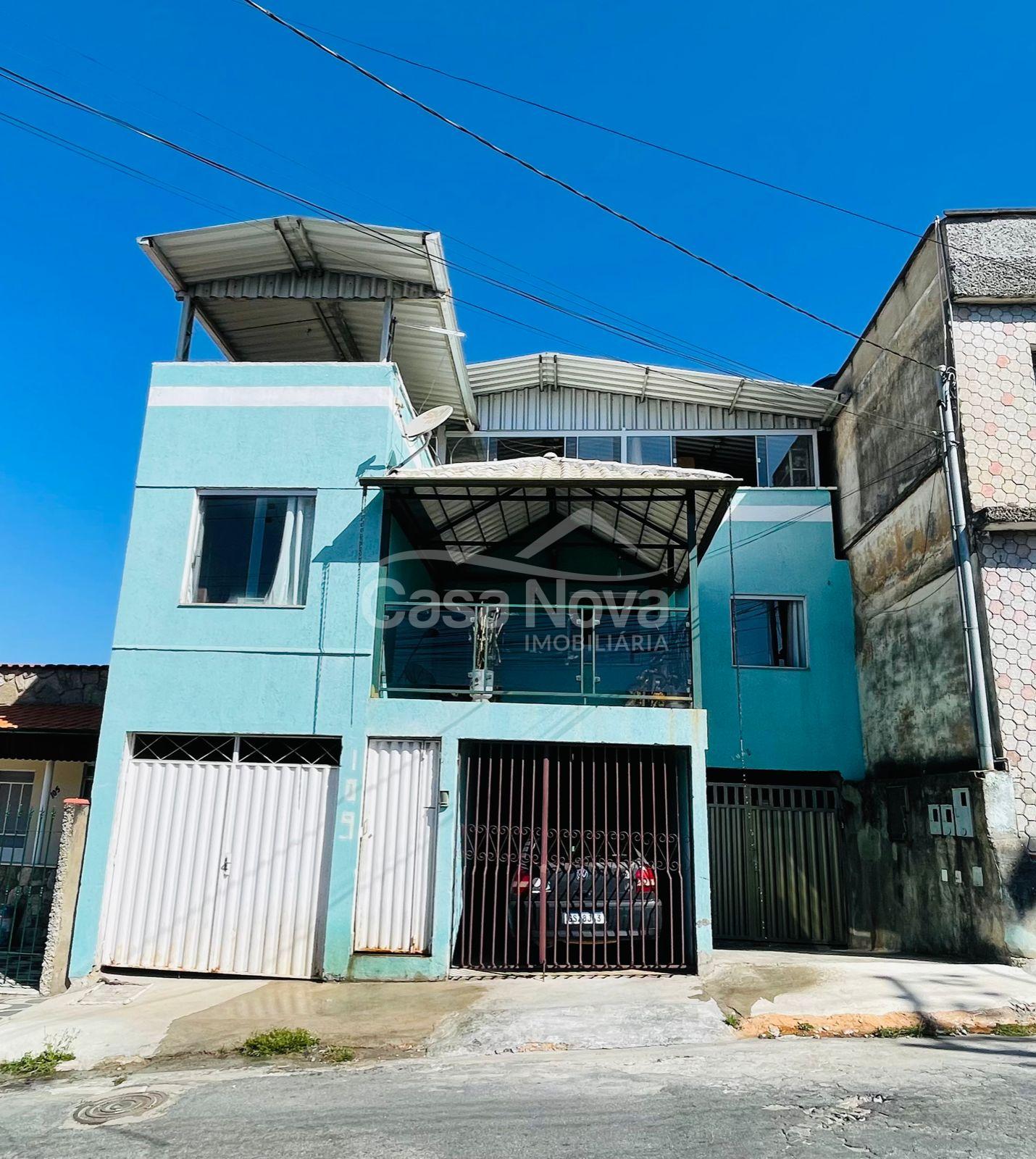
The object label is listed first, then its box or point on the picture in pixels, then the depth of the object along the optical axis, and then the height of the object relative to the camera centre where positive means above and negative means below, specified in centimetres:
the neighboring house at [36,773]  965 +54
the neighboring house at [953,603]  847 +252
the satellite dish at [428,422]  973 +437
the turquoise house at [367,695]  822 +126
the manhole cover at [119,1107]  485 -165
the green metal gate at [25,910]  955 -106
